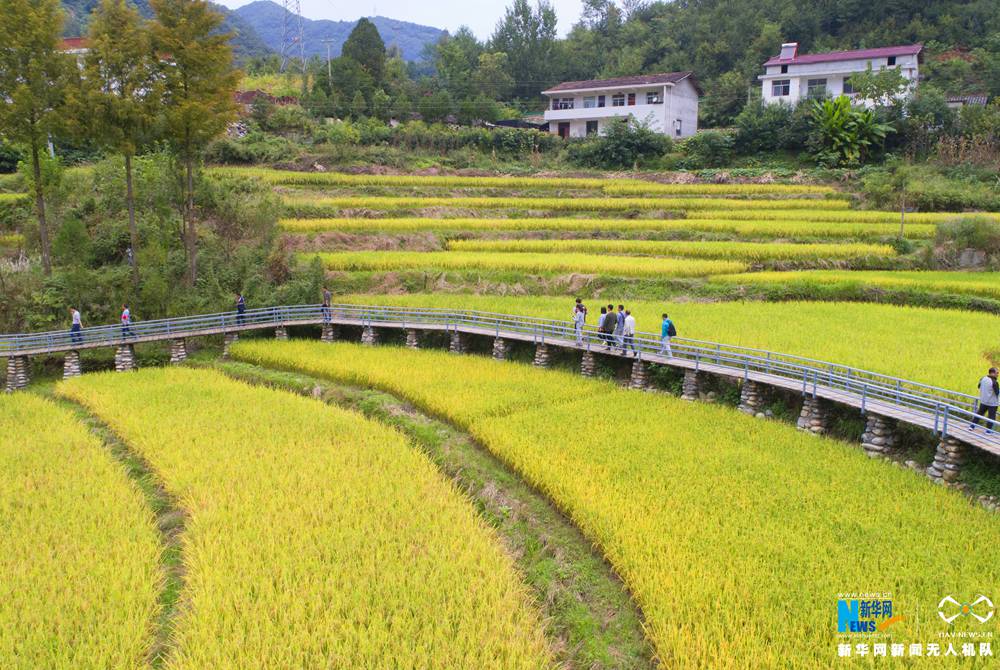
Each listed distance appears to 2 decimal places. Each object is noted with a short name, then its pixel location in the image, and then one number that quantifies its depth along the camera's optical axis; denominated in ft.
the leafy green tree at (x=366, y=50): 228.22
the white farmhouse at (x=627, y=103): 193.16
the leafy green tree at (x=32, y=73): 86.74
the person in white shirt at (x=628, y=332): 68.69
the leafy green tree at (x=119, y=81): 89.10
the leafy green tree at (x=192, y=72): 91.20
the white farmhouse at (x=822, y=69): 183.62
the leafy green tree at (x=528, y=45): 276.62
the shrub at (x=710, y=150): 175.01
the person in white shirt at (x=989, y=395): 44.32
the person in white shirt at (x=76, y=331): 81.30
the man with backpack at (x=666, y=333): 66.20
